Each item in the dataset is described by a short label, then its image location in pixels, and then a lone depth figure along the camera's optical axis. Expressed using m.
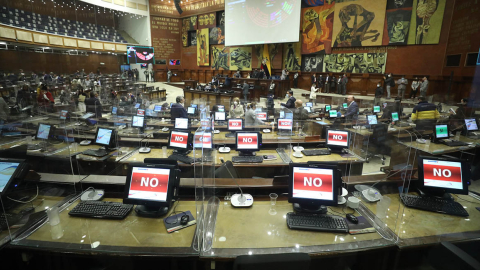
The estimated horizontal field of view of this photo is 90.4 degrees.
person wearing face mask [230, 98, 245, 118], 7.52
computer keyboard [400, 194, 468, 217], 2.38
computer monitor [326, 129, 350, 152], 4.29
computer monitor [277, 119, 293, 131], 5.46
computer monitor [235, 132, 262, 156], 4.20
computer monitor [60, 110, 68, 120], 6.12
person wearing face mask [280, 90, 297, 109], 7.96
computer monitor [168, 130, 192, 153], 4.28
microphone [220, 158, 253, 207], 2.44
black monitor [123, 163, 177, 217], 2.31
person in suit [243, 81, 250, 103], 12.41
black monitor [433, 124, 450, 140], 4.95
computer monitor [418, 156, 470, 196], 2.60
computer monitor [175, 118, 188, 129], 5.45
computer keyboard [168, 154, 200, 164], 3.96
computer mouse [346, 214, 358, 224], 2.16
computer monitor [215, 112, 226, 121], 7.06
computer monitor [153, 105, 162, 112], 8.92
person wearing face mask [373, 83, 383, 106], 11.85
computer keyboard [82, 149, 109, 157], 4.12
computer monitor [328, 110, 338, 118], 7.77
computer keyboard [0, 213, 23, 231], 2.03
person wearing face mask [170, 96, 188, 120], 6.73
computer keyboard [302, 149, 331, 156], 4.26
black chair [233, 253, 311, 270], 1.28
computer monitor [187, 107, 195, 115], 8.51
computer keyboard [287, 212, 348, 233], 2.08
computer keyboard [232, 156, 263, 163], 3.91
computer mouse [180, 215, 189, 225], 2.13
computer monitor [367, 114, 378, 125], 6.05
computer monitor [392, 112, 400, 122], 6.75
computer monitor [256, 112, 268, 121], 7.09
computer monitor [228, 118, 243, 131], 5.48
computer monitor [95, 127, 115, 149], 4.31
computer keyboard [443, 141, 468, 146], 4.72
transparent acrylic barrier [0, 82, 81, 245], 2.11
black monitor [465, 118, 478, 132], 5.37
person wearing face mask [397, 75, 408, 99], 12.16
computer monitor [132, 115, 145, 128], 5.52
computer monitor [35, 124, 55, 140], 4.55
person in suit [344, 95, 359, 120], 7.11
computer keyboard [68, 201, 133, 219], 2.24
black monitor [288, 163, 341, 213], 2.33
